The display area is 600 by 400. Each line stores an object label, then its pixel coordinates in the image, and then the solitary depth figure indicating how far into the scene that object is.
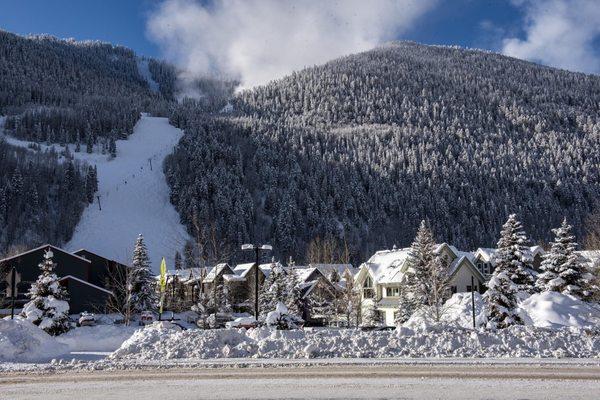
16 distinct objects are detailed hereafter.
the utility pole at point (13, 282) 31.38
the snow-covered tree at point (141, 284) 57.31
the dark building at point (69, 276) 58.00
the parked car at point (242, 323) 36.77
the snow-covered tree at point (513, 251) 39.56
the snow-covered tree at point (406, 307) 49.47
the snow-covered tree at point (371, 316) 58.59
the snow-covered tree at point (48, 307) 32.22
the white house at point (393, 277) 61.25
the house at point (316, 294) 57.53
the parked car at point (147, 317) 53.53
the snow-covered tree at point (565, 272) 39.94
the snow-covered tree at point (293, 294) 54.84
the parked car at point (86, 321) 46.53
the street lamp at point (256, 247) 28.95
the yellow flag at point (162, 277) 32.64
